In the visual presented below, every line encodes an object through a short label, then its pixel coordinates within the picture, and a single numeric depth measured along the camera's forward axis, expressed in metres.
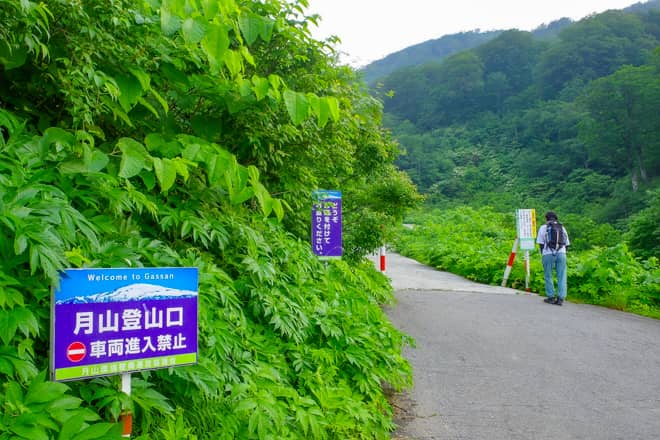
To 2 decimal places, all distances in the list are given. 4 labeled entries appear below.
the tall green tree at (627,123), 41.84
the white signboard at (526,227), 11.62
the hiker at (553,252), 9.39
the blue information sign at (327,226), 5.95
